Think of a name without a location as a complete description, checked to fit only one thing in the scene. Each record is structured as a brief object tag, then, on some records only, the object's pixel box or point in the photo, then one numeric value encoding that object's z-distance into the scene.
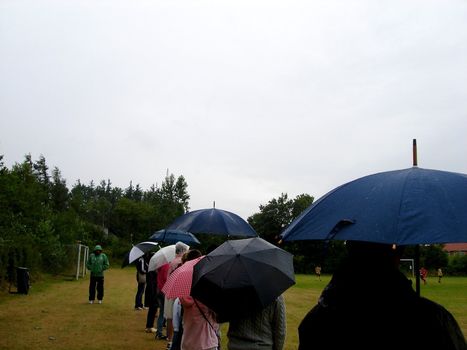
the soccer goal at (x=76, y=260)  33.38
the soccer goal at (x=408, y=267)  49.83
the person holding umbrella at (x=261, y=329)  4.65
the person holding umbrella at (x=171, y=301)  8.37
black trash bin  20.08
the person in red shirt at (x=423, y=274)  43.75
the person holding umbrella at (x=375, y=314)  2.18
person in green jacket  17.19
